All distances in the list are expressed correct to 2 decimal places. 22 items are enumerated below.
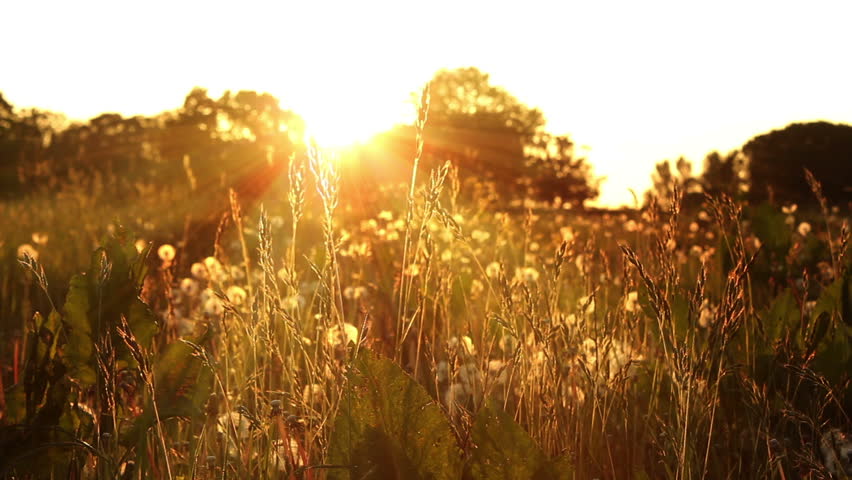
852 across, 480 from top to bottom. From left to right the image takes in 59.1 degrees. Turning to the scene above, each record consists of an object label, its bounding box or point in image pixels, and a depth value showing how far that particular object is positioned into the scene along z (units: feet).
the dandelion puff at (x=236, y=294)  8.92
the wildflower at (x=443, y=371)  7.80
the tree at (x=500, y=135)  130.93
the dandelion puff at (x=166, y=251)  12.30
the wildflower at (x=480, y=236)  16.12
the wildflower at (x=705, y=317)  8.82
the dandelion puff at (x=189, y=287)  11.06
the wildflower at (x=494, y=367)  7.08
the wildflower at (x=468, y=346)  5.65
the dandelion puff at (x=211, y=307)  9.60
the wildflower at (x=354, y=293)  10.24
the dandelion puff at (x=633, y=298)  9.38
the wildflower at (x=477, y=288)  11.01
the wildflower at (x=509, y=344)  8.35
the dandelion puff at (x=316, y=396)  4.73
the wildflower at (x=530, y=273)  11.38
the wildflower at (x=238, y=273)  12.50
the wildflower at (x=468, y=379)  6.45
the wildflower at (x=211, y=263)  10.25
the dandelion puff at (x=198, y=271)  11.43
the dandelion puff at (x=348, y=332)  7.13
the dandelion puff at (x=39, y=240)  17.08
